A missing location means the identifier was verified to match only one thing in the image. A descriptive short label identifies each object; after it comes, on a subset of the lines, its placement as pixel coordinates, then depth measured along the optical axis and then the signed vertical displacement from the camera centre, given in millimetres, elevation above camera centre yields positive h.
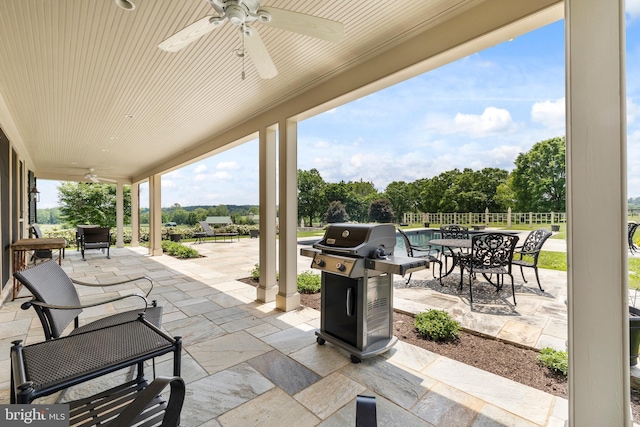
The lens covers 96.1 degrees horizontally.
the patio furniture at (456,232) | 6212 -426
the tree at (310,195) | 17217 +1157
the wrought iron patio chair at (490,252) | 4133 -587
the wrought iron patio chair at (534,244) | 4473 -545
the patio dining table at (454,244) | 4722 -530
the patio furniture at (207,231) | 12156 -713
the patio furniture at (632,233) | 1701 -144
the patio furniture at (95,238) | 8102 -659
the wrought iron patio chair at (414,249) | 5184 -710
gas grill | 2344 -630
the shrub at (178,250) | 8277 -1097
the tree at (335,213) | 15258 +17
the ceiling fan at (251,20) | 1616 +1119
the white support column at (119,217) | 11055 -82
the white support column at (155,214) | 8836 +20
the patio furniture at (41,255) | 6071 -854
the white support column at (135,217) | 11222 -86
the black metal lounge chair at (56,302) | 1825 -595
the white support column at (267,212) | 4051 +25
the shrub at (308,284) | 4465 -1118
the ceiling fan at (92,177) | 9633 +1321
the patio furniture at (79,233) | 8323 -524
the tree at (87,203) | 16672 +714
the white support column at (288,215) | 3670 -17
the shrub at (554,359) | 2230 -1192
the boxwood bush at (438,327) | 2875 -1168
